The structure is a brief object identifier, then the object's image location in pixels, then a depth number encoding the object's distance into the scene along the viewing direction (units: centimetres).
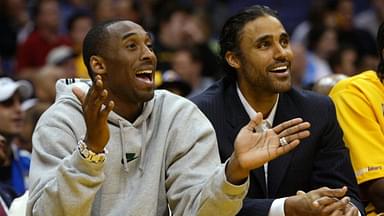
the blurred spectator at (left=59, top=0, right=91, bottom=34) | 1241
